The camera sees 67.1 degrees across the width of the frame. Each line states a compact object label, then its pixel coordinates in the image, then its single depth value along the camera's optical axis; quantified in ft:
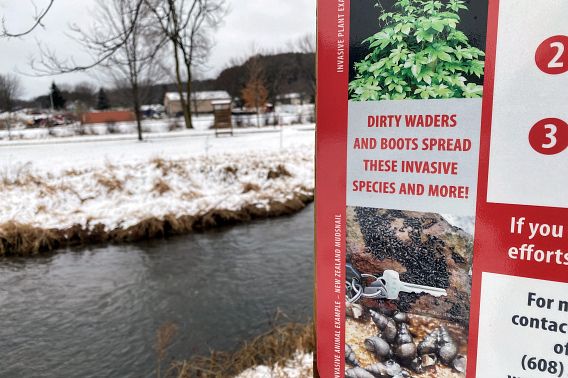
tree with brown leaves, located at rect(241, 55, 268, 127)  112.06
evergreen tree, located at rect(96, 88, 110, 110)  174.19
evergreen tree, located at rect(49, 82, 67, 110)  131.07
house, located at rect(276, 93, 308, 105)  172.73
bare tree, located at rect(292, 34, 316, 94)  149.36
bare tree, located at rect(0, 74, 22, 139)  61.55
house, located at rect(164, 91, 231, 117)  176.55
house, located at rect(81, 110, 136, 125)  120.26
